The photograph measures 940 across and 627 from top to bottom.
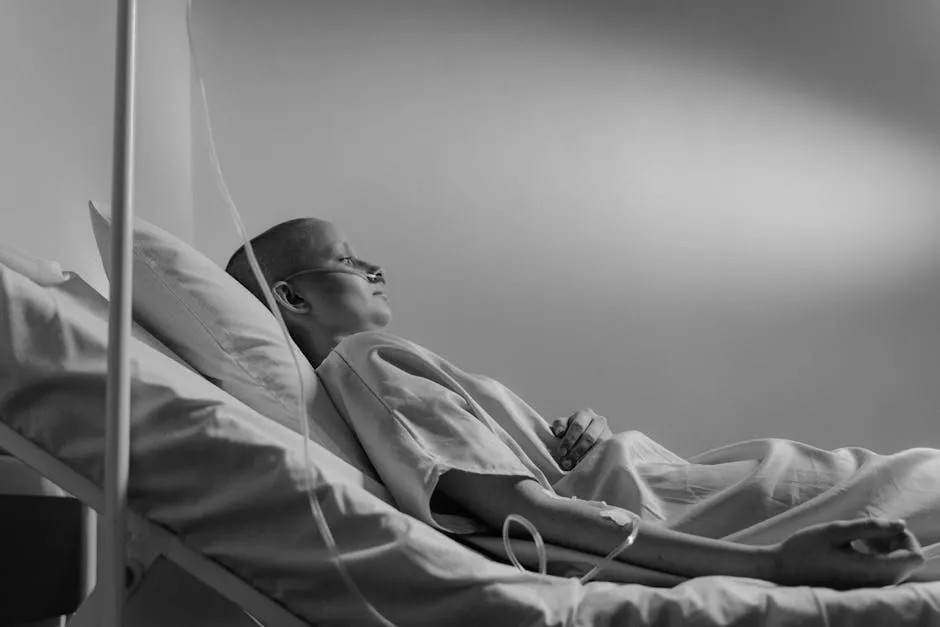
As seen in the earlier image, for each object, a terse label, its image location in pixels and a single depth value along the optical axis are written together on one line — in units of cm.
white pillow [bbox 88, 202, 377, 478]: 123
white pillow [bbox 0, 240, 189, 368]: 102
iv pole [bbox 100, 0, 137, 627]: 76
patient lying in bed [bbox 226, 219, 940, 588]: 94
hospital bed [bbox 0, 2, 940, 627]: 79
